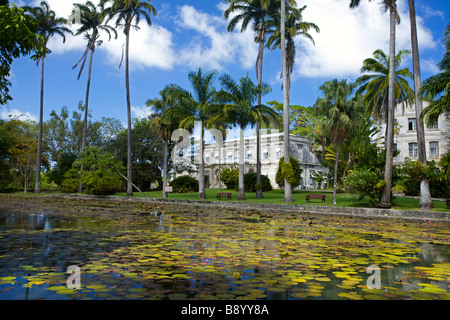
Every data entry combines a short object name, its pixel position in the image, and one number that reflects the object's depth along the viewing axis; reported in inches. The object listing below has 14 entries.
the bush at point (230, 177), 1789.6
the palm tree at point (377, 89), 1040.0
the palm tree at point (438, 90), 737.0
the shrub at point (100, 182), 1344.7
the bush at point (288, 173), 999.6
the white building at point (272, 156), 1969.7
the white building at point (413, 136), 1753.2
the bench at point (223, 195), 1145.4
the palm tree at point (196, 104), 1160.8
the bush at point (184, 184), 1701.5
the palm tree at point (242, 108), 1082.1
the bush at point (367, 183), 804.6
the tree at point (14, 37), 300.2
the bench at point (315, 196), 964.1
